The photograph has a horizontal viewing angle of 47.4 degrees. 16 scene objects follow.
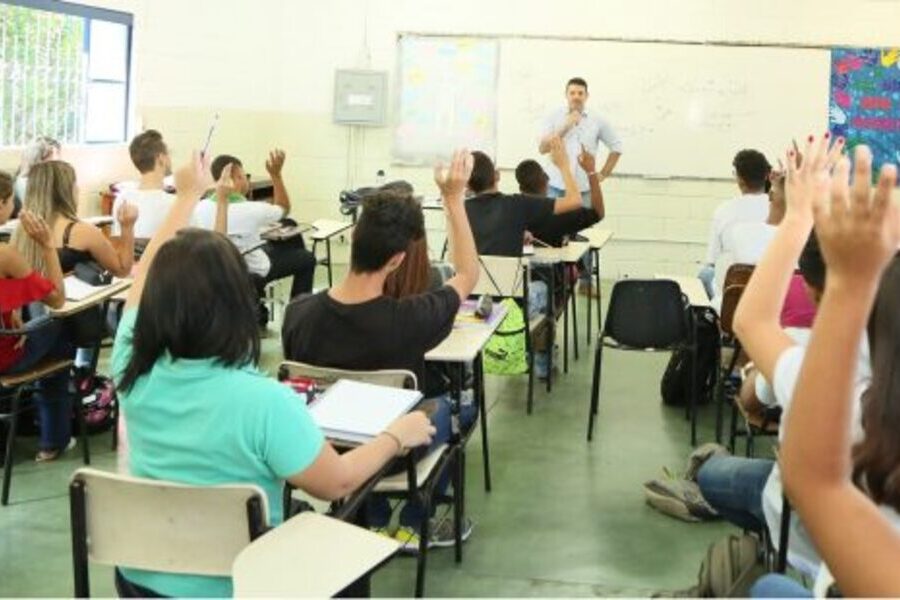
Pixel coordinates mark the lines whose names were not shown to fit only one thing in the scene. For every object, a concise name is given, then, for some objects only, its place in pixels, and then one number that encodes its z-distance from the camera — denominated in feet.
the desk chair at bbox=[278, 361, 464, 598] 8.50
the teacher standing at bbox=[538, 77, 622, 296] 25.44
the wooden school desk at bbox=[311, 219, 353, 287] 19.90
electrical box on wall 28.94
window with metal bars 20.79
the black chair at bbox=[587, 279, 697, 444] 15.11
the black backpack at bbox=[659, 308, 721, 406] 16.30
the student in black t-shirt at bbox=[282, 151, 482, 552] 9.47
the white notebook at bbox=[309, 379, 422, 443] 7.37
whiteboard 27.40
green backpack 15.62
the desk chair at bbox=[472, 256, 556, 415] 15.55
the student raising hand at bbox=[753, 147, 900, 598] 3.31
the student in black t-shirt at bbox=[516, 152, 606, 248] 17.80
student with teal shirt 6.25
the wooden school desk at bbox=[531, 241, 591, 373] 16.94
